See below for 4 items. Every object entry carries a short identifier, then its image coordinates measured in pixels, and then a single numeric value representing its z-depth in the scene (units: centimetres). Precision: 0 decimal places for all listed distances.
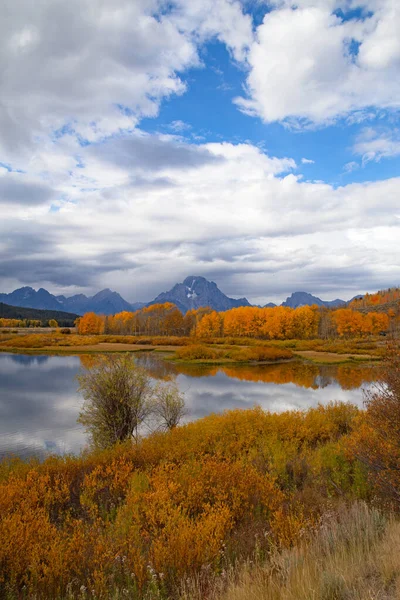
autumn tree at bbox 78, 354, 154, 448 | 1628
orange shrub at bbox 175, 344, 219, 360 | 6212
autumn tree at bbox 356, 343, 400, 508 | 771
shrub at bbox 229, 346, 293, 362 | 6169
